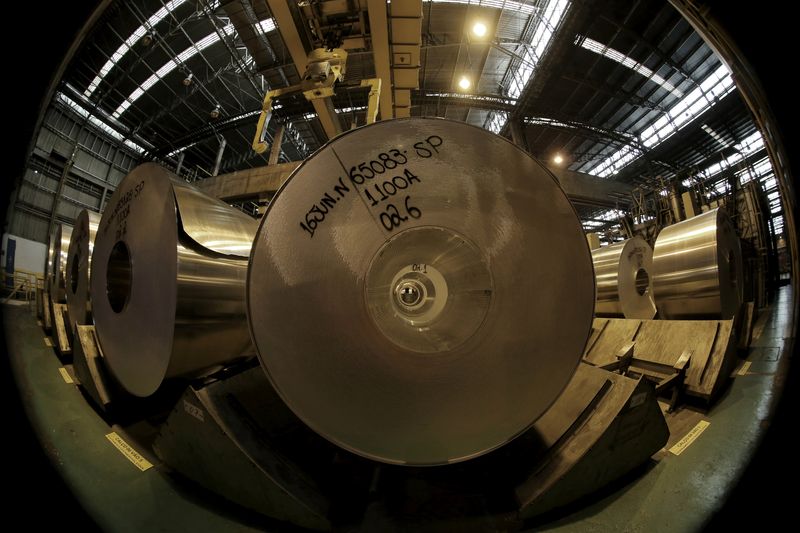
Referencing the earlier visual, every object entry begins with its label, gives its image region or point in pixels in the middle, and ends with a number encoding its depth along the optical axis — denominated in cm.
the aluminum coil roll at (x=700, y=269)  231
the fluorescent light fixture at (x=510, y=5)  259
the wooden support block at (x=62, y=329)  195
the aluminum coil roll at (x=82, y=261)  186
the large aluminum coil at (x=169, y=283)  111
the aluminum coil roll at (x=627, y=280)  372
